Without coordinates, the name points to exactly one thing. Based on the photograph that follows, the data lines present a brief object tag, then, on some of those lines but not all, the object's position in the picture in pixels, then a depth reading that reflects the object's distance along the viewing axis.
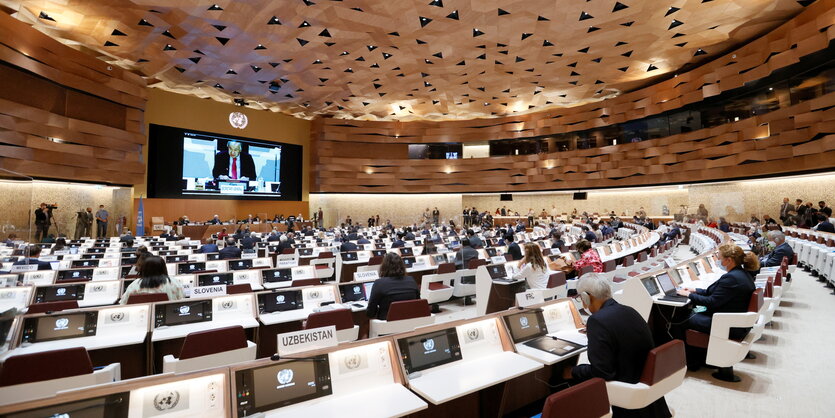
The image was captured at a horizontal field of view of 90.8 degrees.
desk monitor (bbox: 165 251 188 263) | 8.54
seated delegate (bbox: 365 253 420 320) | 4.21
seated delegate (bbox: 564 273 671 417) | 2.50
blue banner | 18.84
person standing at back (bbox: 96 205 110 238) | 17.80
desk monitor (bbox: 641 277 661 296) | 4.58
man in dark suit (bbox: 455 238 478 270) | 8.12
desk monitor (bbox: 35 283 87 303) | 4.80
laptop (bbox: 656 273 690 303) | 4.45
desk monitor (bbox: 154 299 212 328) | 3.87
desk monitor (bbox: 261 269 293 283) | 6.20
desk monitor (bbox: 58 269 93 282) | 6.18
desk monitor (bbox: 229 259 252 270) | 7.49
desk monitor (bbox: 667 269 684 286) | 5.18
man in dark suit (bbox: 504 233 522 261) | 8.62
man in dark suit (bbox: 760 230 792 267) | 6.84
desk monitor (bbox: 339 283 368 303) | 4.98
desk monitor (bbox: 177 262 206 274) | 7.00
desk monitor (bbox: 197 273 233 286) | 5.70
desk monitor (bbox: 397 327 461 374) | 2.65
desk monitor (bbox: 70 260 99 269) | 7.55
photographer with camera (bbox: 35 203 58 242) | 8.90
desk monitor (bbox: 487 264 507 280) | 6.50
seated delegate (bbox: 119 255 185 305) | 4.38
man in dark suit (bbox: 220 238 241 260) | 8.71
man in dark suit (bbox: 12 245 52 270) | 6.49
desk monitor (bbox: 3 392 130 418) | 1.71
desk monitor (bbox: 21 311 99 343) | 3.39
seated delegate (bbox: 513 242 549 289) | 5.98
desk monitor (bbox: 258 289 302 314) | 4.38
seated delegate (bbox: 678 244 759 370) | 3.97
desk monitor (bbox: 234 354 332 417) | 2.12
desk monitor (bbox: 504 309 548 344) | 3.23
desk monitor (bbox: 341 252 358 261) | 8.82
